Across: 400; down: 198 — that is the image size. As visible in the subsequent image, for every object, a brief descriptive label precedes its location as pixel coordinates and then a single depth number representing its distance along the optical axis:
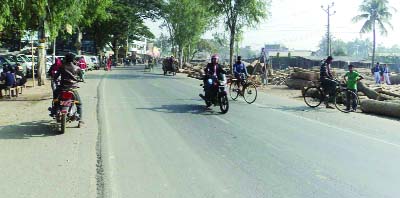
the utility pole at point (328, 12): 65.00
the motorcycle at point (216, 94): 14.50
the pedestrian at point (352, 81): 16.80
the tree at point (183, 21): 71.00
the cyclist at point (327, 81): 17.17
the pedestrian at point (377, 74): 35.50
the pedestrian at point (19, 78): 20.60
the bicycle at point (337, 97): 16.78
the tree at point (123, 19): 70.88
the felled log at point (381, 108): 15.77
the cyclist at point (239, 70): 19.34
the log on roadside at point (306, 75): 26.89
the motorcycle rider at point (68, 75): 10.73
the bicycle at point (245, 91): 18.62
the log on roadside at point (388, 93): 20.08
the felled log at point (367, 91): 20.06
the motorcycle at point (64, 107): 10.37
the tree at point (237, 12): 40.47
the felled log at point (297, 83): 26.77
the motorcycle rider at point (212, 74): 15.20
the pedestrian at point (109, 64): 55.81
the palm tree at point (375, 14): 74.19
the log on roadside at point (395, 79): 40.95
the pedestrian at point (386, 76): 38.06
